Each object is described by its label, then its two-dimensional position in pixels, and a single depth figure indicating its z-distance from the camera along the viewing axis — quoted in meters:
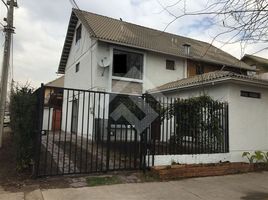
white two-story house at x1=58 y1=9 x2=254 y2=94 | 10.69
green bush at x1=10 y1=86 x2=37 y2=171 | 5.16
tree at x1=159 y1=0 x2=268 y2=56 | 3.34
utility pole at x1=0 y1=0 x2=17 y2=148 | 8.54
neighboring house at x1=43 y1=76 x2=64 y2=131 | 5.32
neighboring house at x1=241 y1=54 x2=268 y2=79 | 10.73
